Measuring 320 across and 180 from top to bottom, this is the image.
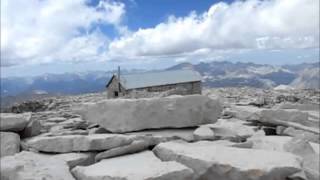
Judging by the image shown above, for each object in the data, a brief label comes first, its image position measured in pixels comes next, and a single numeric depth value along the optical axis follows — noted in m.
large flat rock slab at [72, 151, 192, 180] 4.69
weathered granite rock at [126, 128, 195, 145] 6.28
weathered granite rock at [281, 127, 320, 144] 7.86
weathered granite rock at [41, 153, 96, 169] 5.77
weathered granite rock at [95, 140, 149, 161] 5.84
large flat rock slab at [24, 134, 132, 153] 6.06
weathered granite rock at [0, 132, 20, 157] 6.59
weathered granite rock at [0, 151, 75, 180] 5.22
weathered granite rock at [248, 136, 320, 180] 6.23
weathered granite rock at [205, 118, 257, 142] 6.96
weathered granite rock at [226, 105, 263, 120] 8.65
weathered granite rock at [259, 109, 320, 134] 8.31
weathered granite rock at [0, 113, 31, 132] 6.99
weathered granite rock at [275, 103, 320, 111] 11.02
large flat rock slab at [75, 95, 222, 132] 6.80
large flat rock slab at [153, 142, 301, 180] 4.81
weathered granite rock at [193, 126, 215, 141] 6.62
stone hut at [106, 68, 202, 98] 15.10
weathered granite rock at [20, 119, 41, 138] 7.26
